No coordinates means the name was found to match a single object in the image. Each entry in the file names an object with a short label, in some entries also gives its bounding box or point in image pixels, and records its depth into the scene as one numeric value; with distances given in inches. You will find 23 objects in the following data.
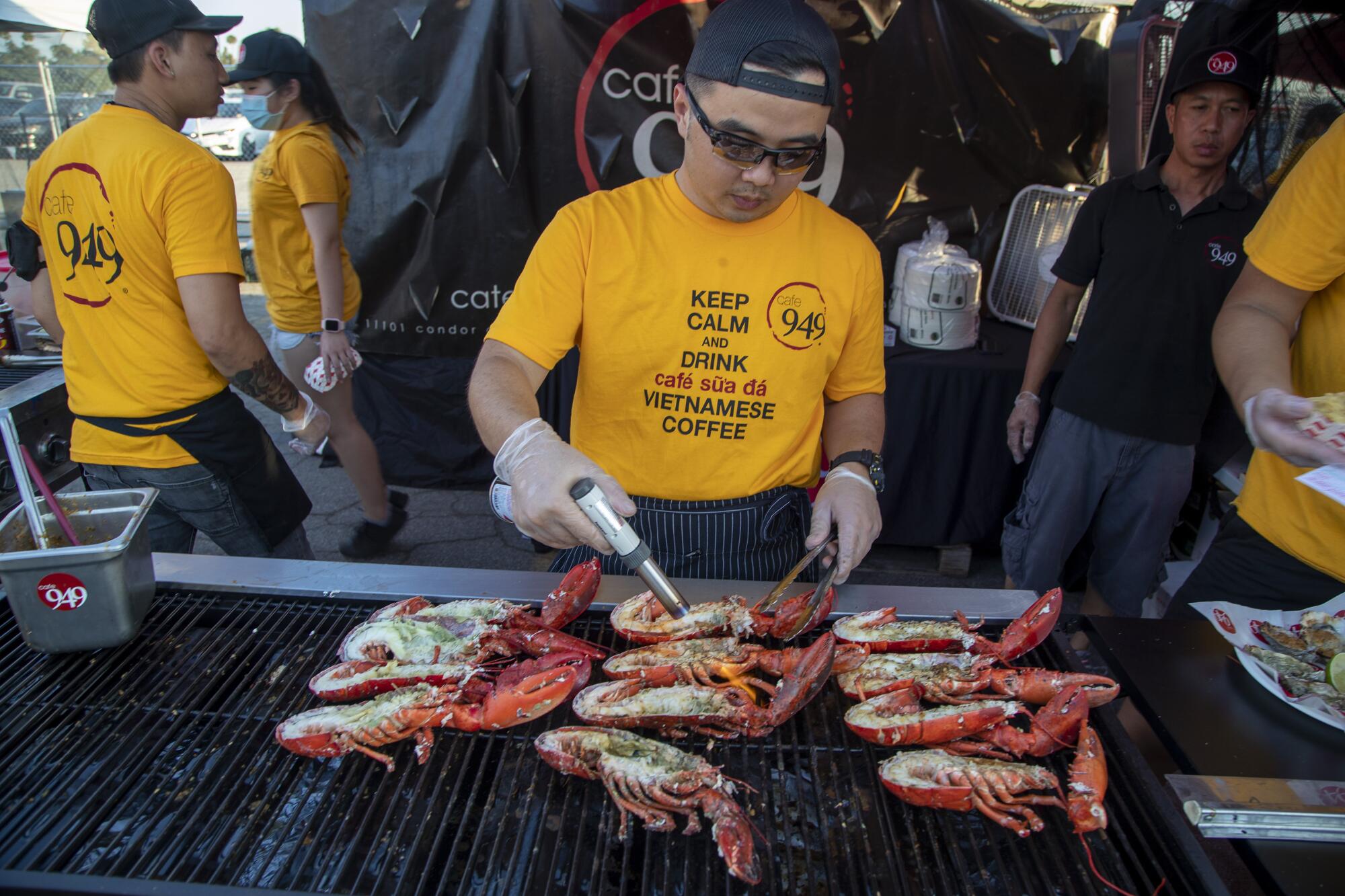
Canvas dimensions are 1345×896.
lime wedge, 71.2
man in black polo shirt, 136.7
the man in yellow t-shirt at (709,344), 84.4
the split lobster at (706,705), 68.4
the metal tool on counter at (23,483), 71.8
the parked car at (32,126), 352.8
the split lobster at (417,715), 65.1
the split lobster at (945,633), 78.7
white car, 577.6
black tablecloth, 189.0
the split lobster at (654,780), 58.0
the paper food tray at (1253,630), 69.1
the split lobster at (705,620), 80.2
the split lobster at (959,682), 72.9
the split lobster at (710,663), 74.3
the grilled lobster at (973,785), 60.9
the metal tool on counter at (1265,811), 57.1
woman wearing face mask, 177.2
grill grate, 56.1
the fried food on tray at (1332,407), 73.7
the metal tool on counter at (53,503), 74.7
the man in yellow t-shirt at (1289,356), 87.6
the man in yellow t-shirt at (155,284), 109.7
